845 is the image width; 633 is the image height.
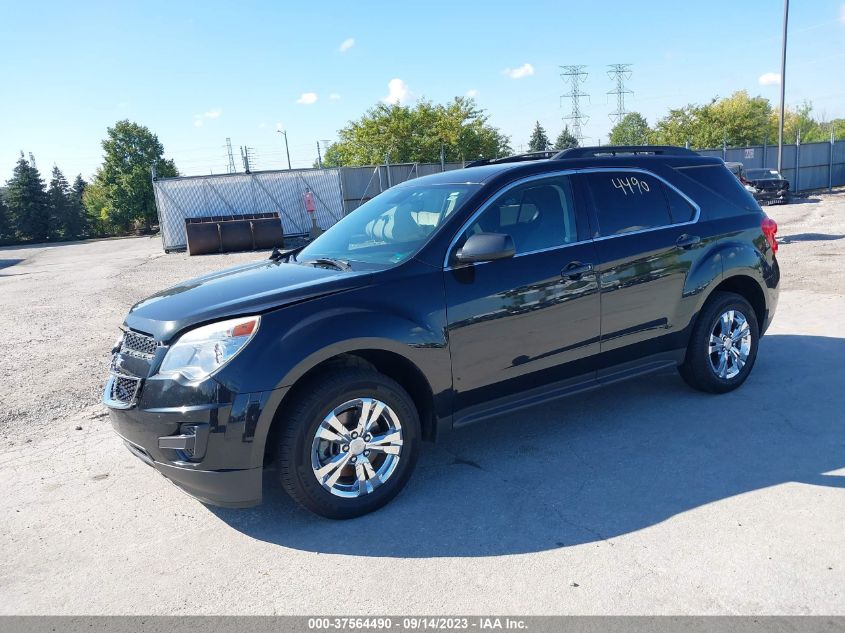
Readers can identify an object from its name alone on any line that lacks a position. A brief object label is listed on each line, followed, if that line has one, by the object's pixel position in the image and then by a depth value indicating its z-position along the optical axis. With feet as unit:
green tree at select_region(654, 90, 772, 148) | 176.14
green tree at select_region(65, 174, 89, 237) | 169.37
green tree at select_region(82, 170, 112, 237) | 181.78
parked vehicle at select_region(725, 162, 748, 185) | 66.77
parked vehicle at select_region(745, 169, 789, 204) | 87.04
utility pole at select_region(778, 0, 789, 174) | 93.66
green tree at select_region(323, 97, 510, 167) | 153.99
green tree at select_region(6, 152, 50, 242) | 162.20
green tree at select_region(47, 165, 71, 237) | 167.27
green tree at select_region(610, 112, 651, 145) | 346.27
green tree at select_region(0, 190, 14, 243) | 161.79
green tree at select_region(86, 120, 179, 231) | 185.16
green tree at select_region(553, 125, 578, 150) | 250.16
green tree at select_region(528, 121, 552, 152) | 255.33
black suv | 10.85
